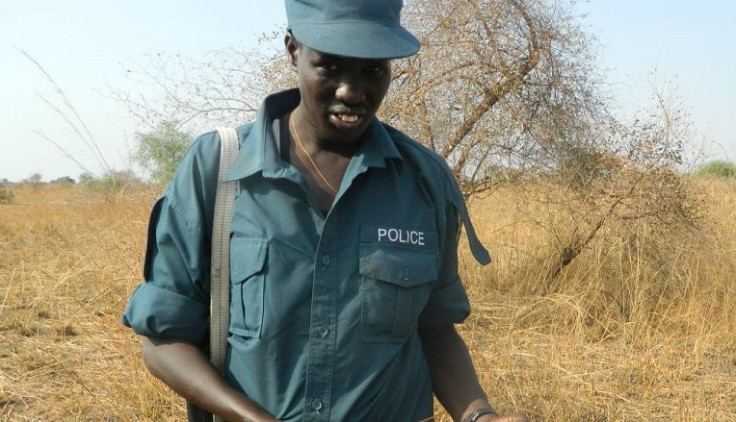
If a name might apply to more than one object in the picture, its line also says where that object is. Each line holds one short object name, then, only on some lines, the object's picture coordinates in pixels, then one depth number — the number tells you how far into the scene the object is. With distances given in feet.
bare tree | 18.75
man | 4.68
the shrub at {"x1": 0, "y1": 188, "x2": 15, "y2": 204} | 72.02
